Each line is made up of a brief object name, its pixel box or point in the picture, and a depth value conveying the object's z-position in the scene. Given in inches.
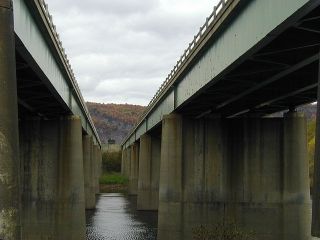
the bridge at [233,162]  1200.8
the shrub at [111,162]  4746.6
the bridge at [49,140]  818.8
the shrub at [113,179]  3920.3
